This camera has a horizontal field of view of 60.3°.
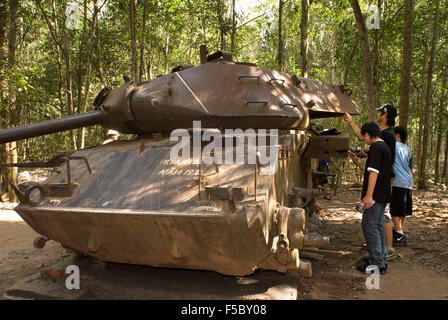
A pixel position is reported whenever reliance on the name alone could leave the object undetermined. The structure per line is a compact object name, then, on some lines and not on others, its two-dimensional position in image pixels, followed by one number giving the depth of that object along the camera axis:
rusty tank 3.16
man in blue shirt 5.83
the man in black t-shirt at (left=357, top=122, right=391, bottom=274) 4.60
